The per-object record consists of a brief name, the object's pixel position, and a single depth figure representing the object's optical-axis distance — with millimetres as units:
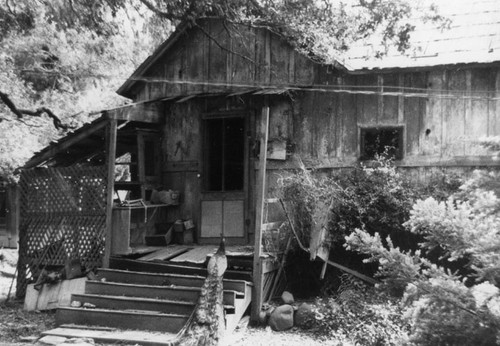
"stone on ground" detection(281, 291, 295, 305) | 8383
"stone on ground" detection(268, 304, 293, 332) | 7703
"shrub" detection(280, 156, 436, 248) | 8383
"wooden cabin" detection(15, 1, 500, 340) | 9086
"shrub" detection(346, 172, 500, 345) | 3191
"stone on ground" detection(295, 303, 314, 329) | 7742
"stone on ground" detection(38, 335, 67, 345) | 6535
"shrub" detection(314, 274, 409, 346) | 6591
